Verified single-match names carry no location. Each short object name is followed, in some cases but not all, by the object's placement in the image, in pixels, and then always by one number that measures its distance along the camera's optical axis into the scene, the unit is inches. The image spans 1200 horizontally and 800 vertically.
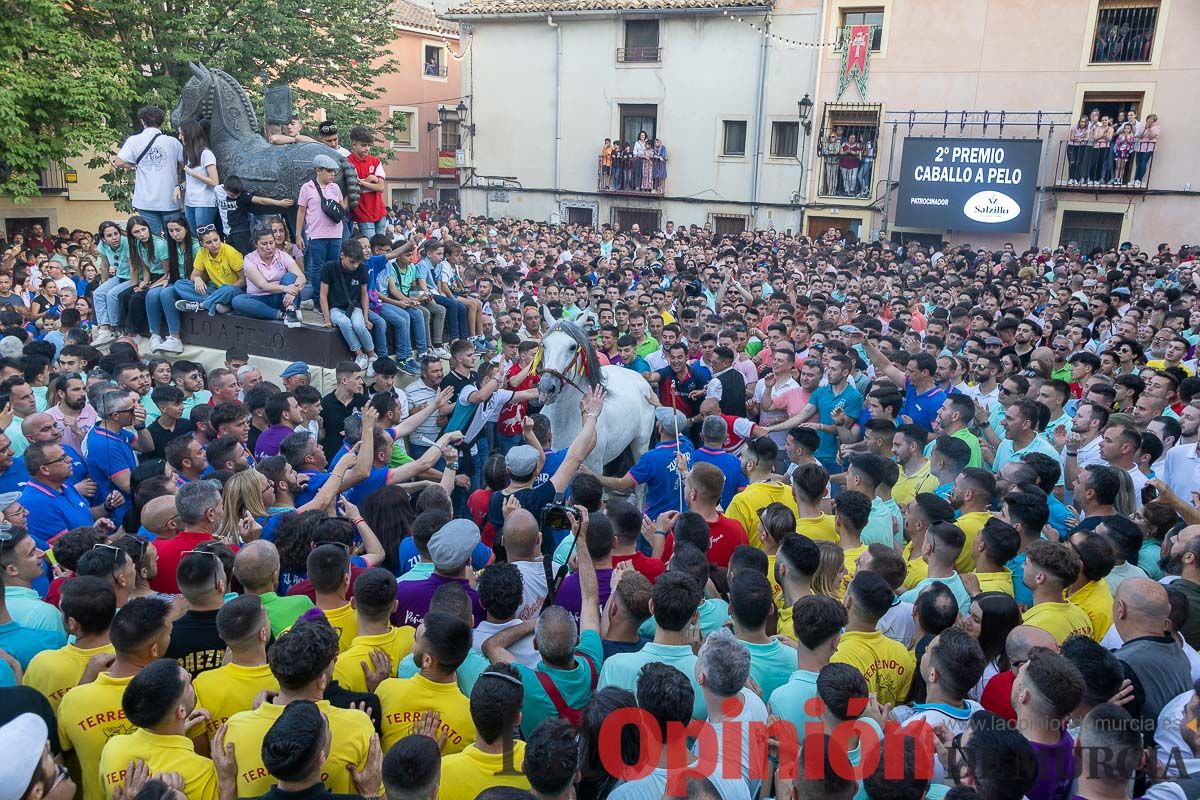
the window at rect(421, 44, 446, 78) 1234.2
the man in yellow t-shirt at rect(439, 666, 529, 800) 112.3
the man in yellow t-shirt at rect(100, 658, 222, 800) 111.0
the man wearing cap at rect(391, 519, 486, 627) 157.5
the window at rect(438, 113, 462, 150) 1262.3
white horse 263.3
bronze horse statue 356.2
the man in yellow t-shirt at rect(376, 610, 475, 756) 125.0
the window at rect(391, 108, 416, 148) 1203.9
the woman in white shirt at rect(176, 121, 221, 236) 357.4
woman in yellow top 347.1
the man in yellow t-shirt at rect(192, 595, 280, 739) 126.1
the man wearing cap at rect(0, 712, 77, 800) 98.8
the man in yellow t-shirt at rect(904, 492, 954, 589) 183.2
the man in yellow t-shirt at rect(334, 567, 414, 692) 135.5
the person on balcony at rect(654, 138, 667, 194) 1024.2
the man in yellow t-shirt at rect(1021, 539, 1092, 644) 155.7
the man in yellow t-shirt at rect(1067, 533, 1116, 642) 163.2
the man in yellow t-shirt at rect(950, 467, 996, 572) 190.2
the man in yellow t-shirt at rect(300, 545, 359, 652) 147.6
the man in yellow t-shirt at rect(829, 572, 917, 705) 141.4
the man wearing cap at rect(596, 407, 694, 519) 234.5
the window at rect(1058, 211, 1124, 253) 848.9
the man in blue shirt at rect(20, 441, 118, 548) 192.1
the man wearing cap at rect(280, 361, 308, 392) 283.7
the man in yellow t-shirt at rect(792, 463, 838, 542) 192.5
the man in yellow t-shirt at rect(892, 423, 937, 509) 229.6
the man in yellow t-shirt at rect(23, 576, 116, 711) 130.3
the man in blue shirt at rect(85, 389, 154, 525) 223.6
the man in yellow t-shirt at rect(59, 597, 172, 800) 121.5
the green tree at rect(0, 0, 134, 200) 593.6
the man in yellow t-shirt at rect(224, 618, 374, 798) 113.1
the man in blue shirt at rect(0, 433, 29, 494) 199.2
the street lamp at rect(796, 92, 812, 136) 921.4
